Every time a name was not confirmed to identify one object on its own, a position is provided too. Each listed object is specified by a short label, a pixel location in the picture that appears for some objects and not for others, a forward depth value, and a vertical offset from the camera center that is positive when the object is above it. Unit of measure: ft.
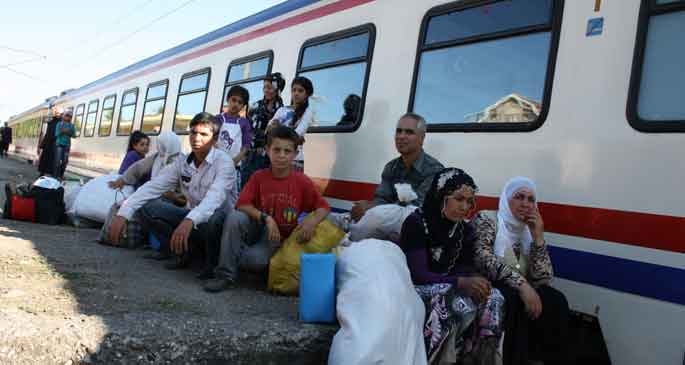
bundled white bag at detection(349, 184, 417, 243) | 11.45 -0.49
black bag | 19.76 -2.12
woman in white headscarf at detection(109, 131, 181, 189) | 16.19 -0.11
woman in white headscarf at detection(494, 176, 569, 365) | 9.46 -1.18
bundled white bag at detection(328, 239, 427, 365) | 7.92 -1.78
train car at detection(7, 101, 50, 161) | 72.49 +1.62
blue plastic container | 9.27 -1.68
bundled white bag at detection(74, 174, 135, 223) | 19.66 -1.72
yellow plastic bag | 11.40 -1.62
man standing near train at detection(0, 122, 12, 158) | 91.97 -0.38
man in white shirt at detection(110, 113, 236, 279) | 12.06 -0.75
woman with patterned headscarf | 9.05 -1.13
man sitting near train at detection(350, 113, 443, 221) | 12.13 +0.91
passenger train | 8.95 +1.95
